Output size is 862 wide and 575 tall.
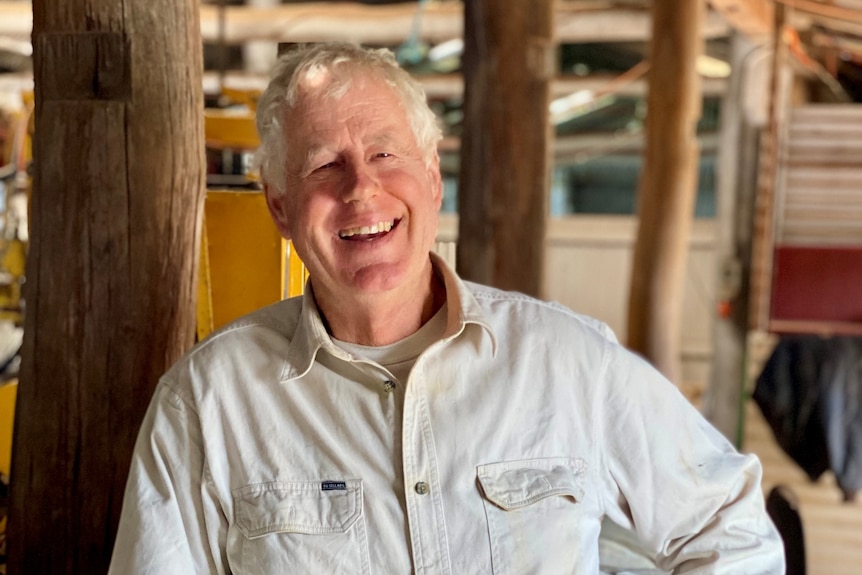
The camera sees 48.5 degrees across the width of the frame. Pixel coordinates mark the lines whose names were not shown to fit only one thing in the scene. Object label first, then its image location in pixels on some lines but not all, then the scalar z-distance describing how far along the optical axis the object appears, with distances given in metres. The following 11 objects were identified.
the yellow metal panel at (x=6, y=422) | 2.51
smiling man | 1.46
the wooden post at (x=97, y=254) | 1.73
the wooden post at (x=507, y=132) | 3.85
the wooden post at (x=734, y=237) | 6.17
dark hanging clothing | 4.70
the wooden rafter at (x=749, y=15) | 4.95
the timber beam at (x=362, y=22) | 6.10
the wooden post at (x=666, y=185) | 4.91
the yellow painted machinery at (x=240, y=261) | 2.06
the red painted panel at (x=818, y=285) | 6.08
